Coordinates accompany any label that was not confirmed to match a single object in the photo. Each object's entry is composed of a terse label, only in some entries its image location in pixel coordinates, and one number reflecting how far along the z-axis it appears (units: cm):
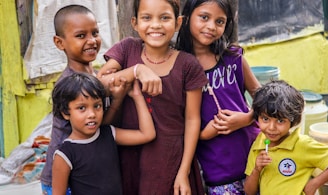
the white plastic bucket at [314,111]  472
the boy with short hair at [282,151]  242
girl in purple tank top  248
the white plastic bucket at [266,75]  435
